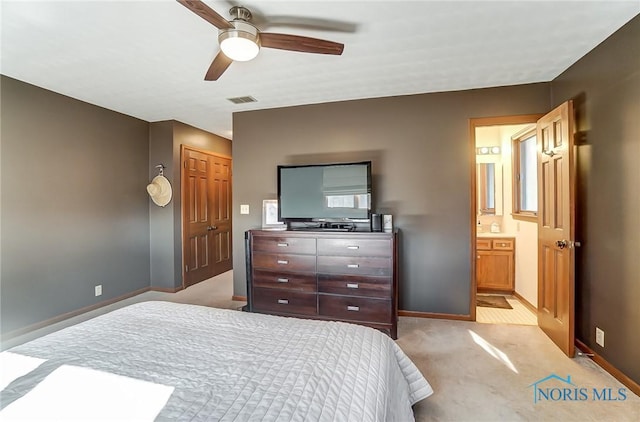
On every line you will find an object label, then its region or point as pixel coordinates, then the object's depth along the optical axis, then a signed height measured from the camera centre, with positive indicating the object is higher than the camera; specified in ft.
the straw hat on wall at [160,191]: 14.05 +0.85
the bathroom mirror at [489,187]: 14.97 +0.93
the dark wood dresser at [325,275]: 9.50 -2.26
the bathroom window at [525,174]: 12.42 +1.34
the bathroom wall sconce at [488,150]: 15.05 +2.75
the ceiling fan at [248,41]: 5.87 +3.33
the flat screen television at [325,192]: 10.36 +0.54
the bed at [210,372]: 3.13 -2.06
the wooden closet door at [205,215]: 15.12 -0.33
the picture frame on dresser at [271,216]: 12.18 -0.32
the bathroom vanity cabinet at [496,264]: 13.55 -2.65
